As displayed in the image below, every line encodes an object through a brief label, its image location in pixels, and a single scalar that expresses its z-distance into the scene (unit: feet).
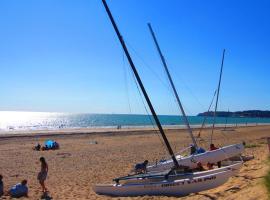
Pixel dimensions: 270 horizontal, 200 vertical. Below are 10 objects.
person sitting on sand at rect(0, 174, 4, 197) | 28.73
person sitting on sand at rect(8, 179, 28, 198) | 28.22
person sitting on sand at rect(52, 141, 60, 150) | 69.17
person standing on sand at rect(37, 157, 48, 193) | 29.26
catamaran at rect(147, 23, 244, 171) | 32.26
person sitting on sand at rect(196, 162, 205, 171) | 30.57
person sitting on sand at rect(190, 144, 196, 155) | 35.73
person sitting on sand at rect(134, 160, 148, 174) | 33.66
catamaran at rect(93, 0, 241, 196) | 25.14
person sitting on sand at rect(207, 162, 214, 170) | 31.35
